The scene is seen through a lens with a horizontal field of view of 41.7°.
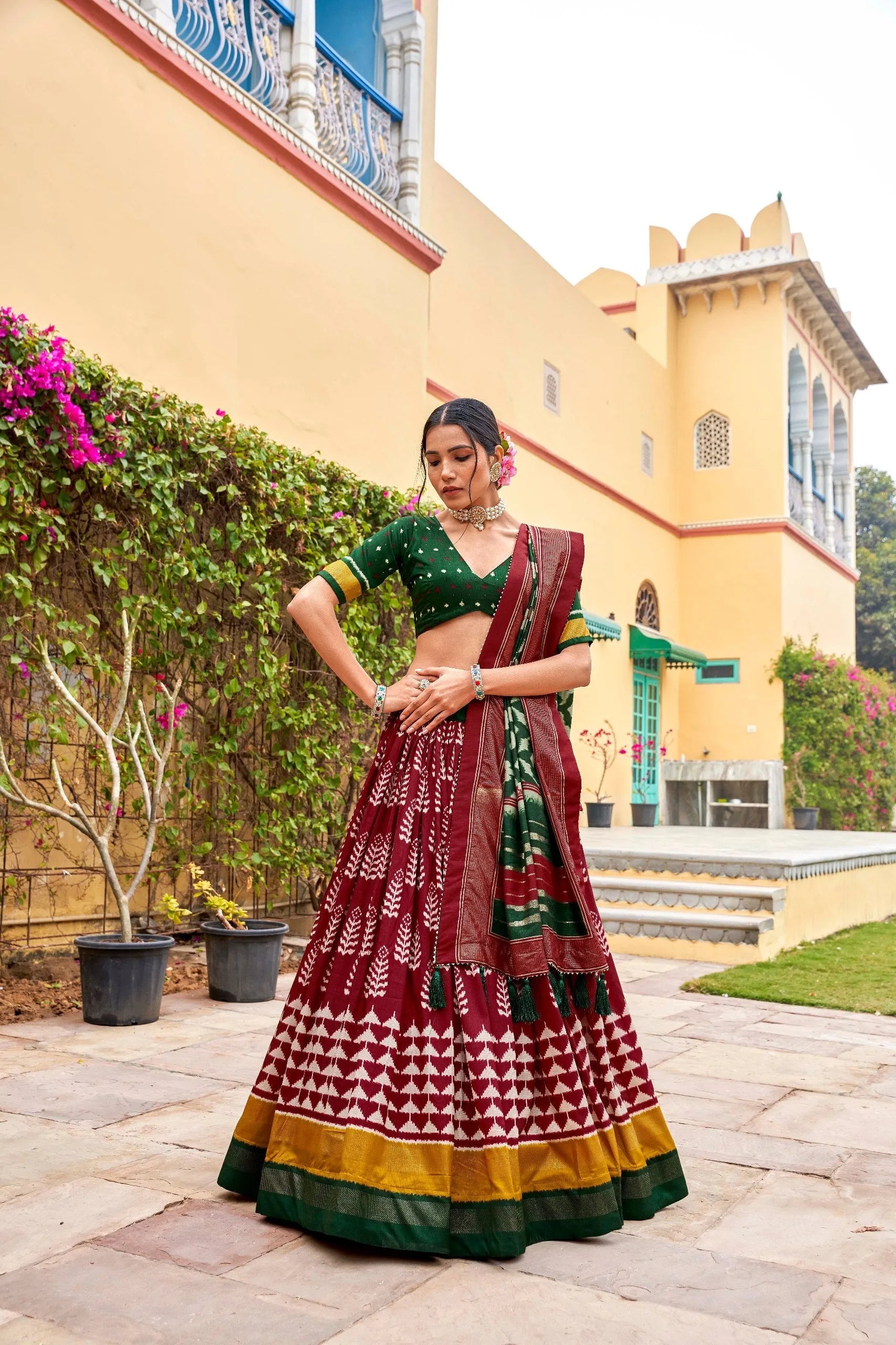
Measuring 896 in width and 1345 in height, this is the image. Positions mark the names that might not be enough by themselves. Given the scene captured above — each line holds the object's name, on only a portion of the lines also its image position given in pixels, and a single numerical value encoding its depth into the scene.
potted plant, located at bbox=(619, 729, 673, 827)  13.02
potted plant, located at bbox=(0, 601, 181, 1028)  4.19
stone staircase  6.68
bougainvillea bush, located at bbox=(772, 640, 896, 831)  14.86
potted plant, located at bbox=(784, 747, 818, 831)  14.52
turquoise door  13.81
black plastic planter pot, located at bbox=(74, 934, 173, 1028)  4.18
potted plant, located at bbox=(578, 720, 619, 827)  12.20
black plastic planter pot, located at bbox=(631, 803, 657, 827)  13.01
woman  2.10
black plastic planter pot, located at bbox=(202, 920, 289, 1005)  4.77
